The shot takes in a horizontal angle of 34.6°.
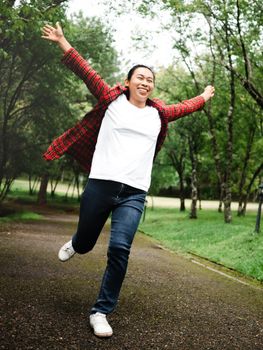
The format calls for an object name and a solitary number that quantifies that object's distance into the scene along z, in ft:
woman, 11.80
